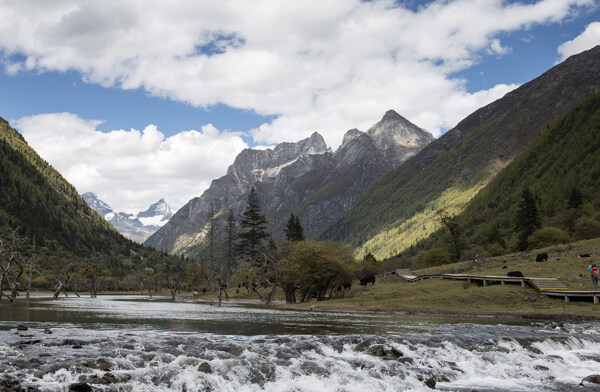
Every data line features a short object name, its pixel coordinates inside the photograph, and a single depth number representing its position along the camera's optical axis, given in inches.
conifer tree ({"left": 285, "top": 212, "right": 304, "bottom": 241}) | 4926.9
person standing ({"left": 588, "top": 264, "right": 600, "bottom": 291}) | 2048.5
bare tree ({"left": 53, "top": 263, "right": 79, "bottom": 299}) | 4101.6
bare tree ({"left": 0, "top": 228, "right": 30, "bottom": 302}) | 2539.4
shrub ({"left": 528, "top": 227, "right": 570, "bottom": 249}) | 4227.4
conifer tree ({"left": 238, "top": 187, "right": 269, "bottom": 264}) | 5025.3
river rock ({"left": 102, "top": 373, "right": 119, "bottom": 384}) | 726.5
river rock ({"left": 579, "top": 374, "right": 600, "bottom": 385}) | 900.6
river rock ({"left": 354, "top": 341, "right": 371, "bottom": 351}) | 1112.1
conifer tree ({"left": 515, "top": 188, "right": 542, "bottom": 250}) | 4916.3
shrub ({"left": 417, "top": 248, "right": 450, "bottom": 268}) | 5324.8
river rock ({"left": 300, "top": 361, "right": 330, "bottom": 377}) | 880.1
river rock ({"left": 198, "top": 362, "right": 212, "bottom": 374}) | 831.1
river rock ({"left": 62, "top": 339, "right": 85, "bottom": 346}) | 1039.1
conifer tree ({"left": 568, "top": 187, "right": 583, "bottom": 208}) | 5561.0
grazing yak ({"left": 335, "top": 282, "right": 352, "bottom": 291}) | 3677.4
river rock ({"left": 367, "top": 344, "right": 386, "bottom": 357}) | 1056.2
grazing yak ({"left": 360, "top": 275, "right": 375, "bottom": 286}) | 3828.7
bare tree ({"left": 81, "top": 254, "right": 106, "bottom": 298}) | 5429.1
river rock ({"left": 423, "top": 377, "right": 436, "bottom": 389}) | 868.6
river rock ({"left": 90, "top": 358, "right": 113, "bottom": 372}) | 797.1
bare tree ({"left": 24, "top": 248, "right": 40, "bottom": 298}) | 3180.6
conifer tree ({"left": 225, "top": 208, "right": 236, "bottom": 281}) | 5064.0
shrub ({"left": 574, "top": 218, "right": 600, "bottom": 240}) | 4350.4
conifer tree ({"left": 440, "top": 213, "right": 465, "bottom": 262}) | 5280.5
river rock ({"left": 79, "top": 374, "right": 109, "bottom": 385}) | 710.5
